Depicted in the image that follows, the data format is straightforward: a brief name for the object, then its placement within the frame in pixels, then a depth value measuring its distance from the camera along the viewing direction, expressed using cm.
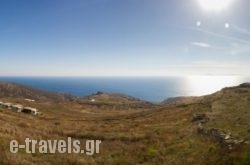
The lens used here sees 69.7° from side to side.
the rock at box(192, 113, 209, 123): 2091
